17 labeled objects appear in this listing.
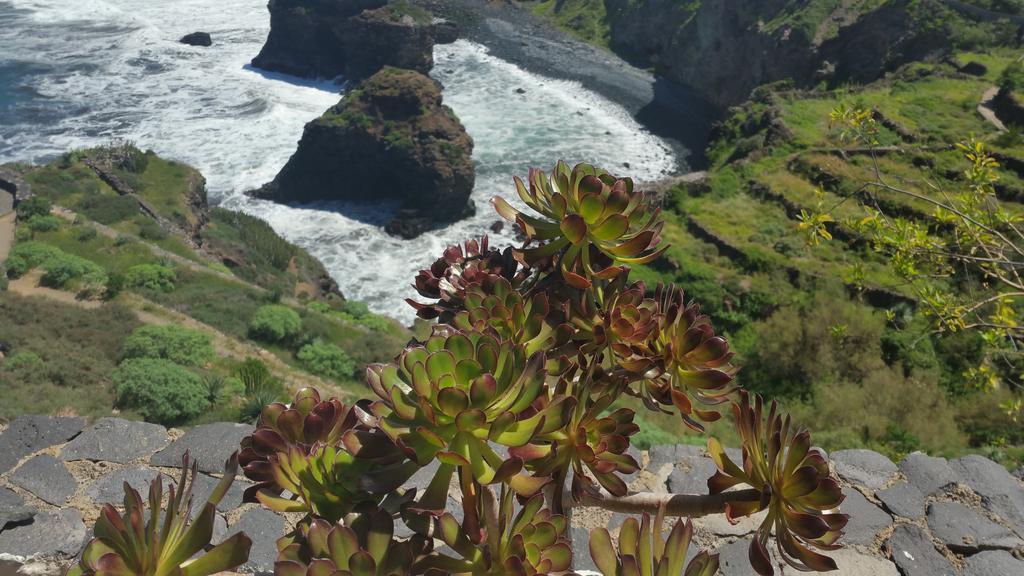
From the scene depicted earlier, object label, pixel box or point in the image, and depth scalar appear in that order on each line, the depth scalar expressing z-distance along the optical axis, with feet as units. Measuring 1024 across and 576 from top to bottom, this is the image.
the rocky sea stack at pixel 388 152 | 92.63
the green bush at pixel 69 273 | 46.29
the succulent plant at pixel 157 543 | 3.73
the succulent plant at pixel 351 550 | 3.58
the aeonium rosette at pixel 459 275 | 5.87
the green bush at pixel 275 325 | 44.11
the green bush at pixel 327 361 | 40.19
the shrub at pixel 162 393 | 24.60
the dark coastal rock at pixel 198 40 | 152.15
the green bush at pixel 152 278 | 47.96
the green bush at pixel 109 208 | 68.33
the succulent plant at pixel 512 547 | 4.04
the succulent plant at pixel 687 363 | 4.87
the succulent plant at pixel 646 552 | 4.05
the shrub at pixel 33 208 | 61.98
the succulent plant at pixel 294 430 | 4.37
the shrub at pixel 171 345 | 33.60
